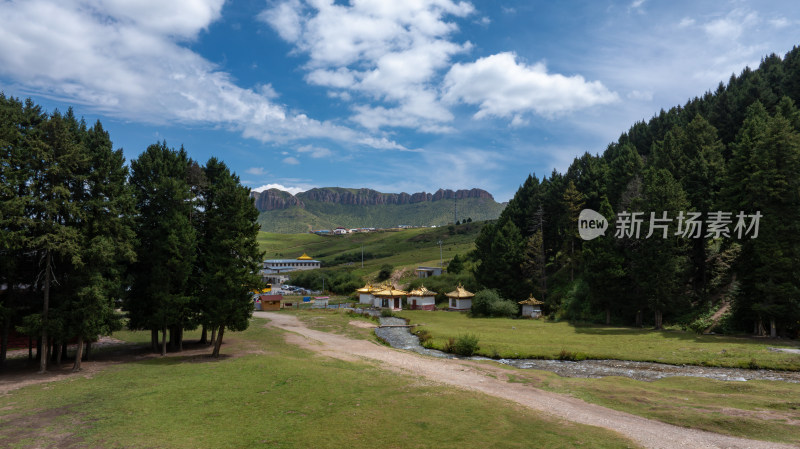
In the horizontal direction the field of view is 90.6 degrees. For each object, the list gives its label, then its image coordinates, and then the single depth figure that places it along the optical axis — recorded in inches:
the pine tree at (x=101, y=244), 1045.2
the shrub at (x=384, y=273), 4311.0
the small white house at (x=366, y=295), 3424.2
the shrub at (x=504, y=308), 2460.6
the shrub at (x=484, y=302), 2518.5
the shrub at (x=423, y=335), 1703.6
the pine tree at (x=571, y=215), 2598.4
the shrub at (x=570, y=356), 1330.0
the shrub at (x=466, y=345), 1430.9
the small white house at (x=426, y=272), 4175.2
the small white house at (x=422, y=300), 3120.1
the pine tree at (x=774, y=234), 1427.2
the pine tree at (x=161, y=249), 1259.8
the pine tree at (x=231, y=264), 1253.1
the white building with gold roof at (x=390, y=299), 3157.0
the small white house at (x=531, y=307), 2480.4
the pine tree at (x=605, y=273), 1978.3
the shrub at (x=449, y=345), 1500.6
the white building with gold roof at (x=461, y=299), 2935.5
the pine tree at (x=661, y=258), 1744.6
